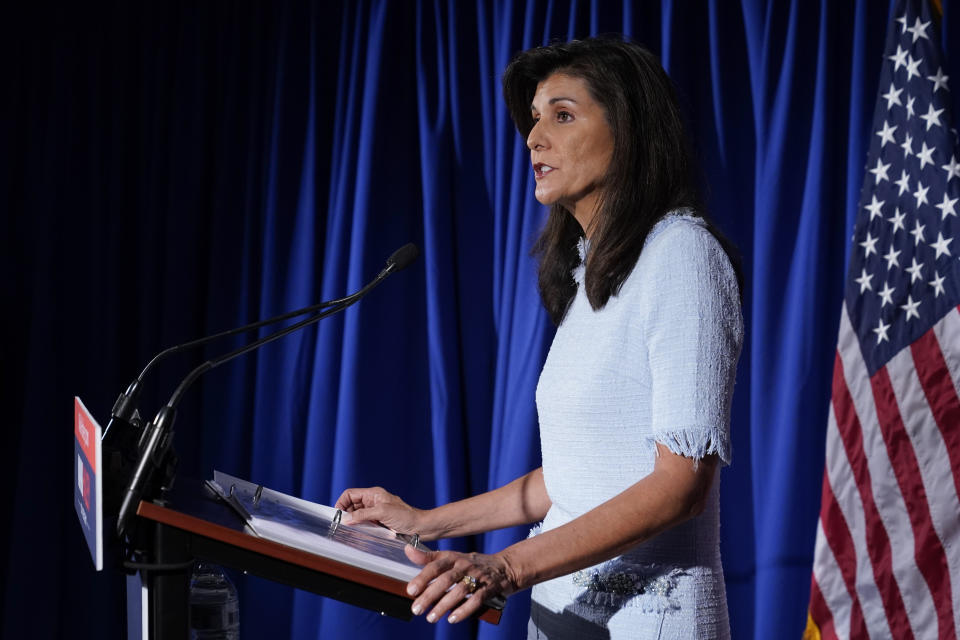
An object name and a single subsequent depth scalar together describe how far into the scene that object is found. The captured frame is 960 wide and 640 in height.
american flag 5.11
